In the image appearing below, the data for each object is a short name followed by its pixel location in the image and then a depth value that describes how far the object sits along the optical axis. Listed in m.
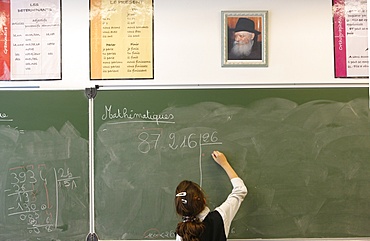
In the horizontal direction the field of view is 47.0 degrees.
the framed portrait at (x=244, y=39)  3.13
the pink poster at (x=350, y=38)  3.15
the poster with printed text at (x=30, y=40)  3.16
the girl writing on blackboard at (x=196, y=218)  2.49
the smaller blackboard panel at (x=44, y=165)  3.05
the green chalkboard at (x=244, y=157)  3.06
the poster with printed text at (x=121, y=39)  3.14
